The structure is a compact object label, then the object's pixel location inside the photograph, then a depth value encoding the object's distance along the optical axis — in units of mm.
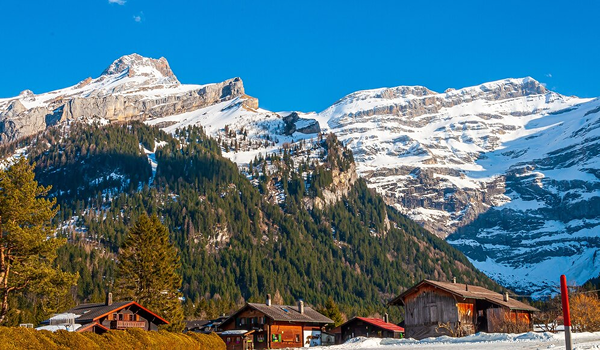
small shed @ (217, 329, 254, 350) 86812
